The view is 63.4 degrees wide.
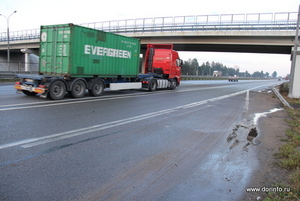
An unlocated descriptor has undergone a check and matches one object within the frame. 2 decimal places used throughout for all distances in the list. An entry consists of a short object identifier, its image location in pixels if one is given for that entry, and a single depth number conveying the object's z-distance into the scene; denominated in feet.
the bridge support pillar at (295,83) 64.44
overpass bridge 90.58
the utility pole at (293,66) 63.16
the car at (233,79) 217.01
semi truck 38.34
